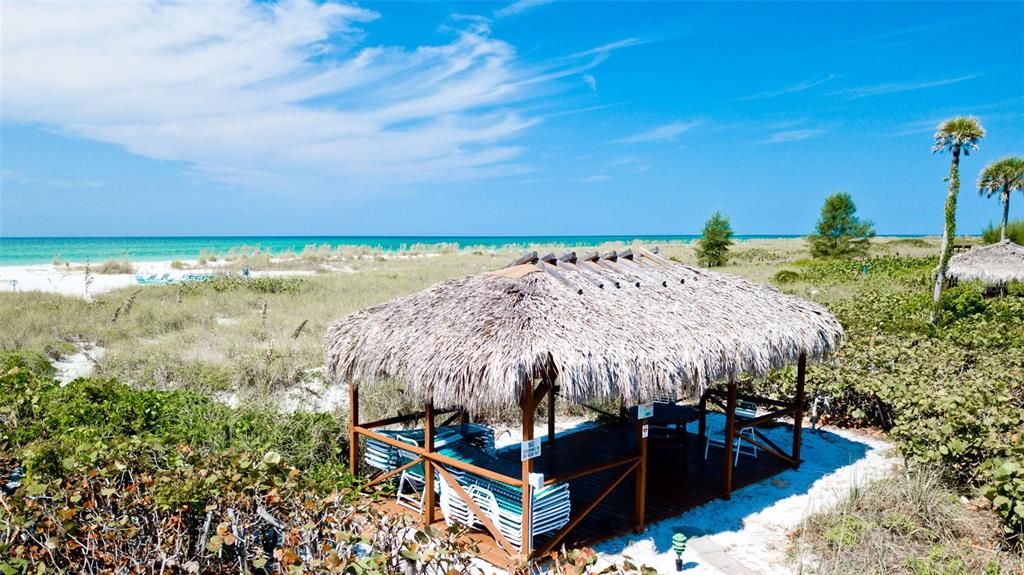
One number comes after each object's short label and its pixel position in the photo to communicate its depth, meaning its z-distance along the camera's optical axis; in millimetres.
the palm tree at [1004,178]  32312
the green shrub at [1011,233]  33094
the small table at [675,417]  7637
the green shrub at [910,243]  56431
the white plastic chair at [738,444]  7984
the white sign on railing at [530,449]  5189
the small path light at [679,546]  5250
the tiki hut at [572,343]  5234
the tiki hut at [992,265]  19891
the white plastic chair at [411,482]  6578
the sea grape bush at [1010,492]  5125
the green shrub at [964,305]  15773
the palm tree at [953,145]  15773
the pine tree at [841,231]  40938
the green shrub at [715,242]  35719
